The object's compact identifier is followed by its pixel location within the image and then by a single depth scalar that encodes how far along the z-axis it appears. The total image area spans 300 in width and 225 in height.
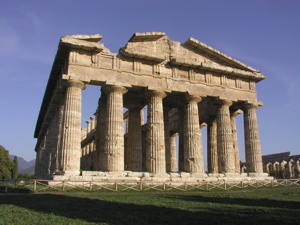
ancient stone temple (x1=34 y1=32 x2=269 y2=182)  22.05
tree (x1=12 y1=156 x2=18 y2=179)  64.31
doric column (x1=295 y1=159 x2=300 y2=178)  47.94
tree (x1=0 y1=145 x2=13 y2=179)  55.13
